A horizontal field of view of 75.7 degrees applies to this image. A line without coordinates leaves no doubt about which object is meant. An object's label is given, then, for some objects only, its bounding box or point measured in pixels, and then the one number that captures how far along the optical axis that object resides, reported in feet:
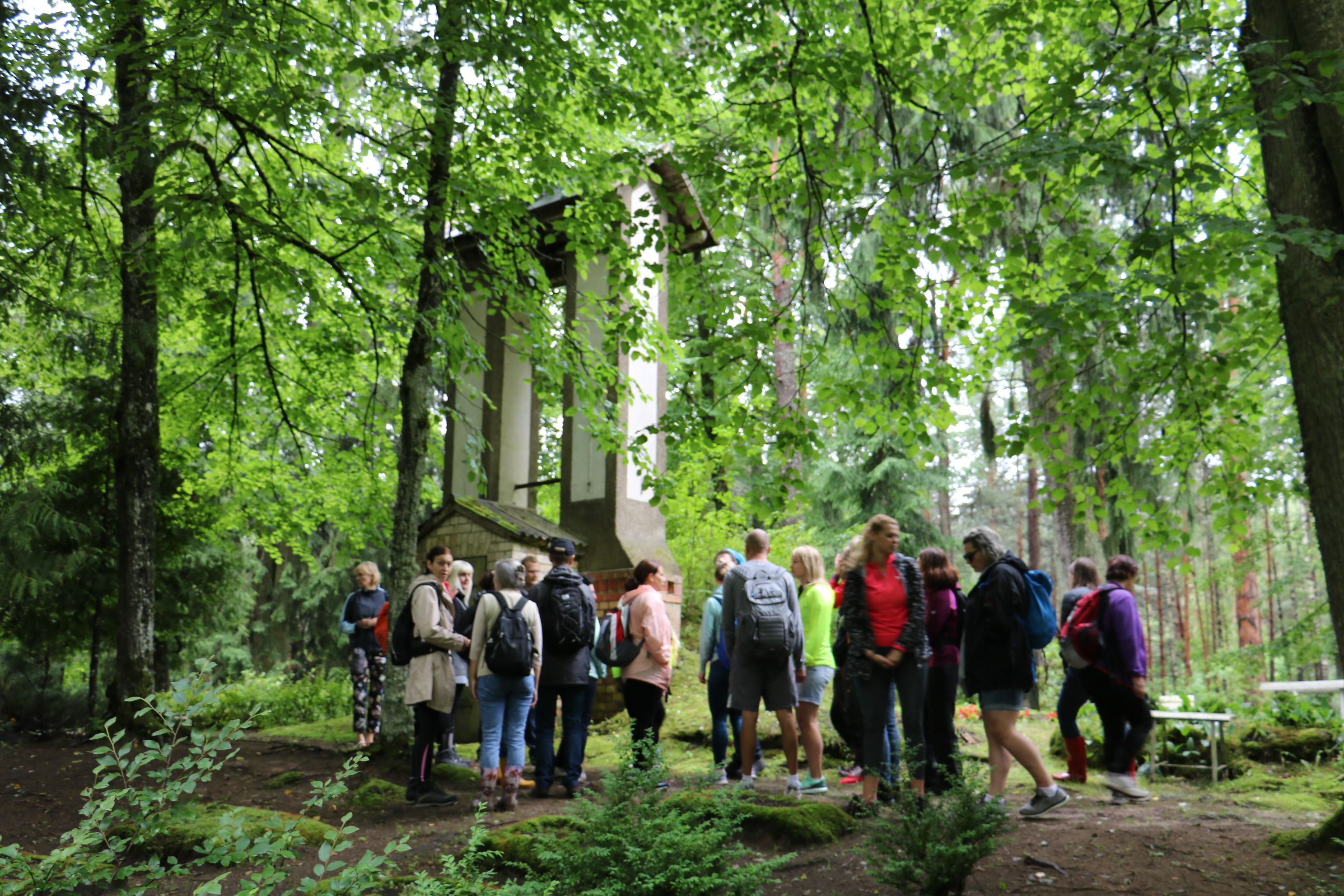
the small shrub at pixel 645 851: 12.14
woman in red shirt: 17.90
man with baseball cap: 21.86
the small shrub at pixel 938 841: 12.92
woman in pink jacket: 22.21
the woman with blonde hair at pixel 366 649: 30.12
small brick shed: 32.81
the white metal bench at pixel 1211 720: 25.12
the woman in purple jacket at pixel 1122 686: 21.03
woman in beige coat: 21.80
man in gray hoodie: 20.08
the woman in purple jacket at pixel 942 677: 20.21
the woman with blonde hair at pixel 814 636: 21.91
